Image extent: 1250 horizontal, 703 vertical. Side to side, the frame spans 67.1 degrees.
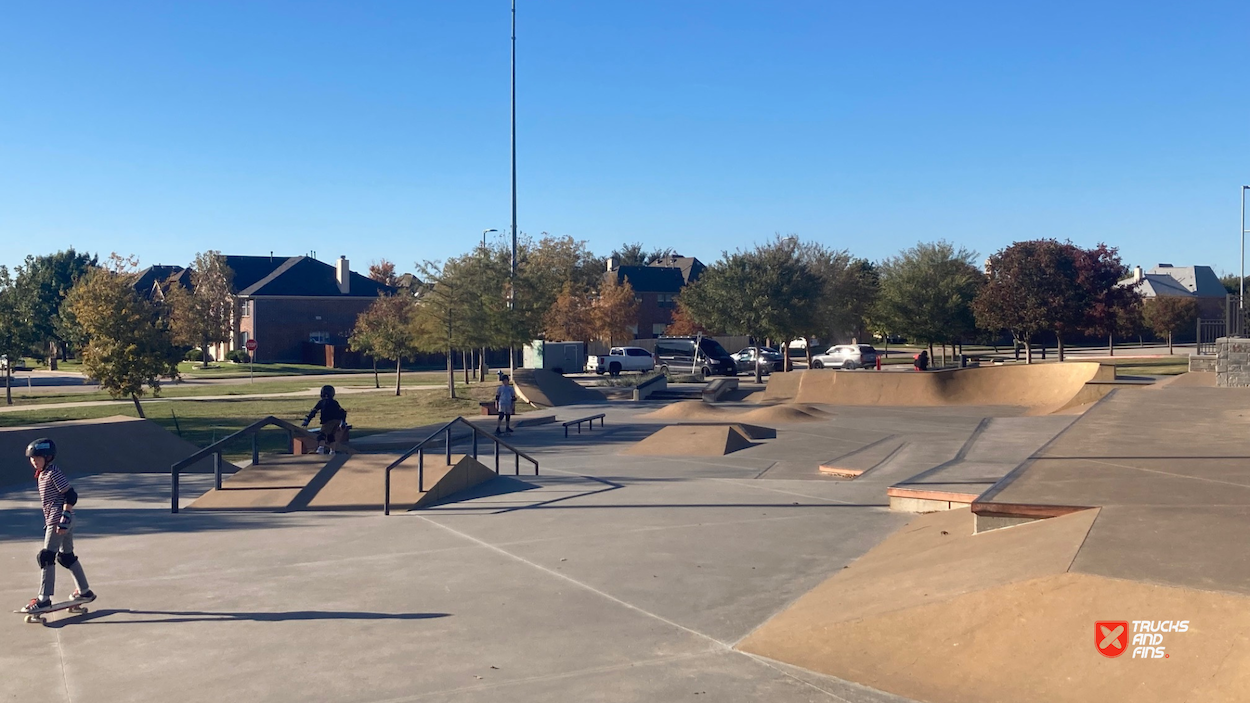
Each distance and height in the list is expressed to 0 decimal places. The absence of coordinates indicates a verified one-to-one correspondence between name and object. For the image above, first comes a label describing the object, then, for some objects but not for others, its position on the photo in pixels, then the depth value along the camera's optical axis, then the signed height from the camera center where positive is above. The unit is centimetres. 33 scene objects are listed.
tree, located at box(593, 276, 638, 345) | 6600 +220
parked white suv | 4878 -63
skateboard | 664 -196
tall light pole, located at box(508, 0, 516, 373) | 3506 +195
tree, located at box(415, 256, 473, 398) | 3438 +104
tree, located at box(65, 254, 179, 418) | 2498 -9
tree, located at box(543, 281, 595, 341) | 6154 +158
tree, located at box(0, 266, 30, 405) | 3712 +13
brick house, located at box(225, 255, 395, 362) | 6838 +261
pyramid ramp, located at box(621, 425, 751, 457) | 1798 -193
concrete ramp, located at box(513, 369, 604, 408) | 3209 -167
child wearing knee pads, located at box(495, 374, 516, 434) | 2169 -134
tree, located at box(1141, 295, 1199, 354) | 6869 +272
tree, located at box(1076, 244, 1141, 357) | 4362 +282
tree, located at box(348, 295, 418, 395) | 3797 +6
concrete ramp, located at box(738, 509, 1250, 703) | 475 -165
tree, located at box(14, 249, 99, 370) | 5398 +347
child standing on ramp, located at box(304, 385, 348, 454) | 1538 -137
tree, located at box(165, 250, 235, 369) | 6688 +247
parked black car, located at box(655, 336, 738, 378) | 4797 -72
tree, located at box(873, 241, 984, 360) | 4947 +229
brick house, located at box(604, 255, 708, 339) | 8296 +443
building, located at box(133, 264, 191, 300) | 7900 +537
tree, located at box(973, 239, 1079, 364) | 4353 +278
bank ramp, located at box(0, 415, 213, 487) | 1409 -186
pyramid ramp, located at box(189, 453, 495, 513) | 1184 -191
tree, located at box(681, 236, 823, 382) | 4328 +236
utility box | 4416 -67
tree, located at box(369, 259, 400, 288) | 10444 +764
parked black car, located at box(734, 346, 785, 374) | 5108 -85
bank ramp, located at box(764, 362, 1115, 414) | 3028 -129
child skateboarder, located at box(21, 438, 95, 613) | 669 -136
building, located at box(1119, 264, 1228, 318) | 9094 +658
